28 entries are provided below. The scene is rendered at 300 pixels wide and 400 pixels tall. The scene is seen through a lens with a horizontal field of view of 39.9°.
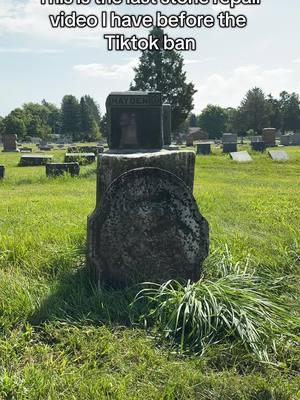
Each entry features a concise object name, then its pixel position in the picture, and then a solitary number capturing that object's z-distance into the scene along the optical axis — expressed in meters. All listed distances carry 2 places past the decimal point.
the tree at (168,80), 30.33
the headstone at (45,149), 36.06
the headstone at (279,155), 18.05
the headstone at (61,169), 11.66
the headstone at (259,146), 23.94
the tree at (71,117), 76.38
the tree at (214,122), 74.69
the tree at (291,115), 69.62
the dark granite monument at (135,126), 6.98
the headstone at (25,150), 30.65
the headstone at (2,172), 11.57
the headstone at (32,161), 16.44
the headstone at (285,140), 35.12
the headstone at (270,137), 29.20
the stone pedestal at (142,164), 3.70
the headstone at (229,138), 27.78
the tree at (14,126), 61.50
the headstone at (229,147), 22.77
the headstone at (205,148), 23.27
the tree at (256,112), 64.94
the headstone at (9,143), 30.67
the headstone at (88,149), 20.44
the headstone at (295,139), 35.97
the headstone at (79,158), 14.62
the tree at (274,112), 65.44
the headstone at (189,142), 39.19
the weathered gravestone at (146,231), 3.37
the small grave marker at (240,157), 18.02
